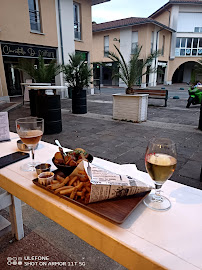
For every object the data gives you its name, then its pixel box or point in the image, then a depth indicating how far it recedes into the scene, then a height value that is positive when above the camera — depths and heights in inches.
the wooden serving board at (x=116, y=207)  29.0 -18.3
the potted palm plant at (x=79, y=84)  281.1 -0.2
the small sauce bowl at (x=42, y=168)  40.0 -16.5
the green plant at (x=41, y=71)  273.7 +17.6
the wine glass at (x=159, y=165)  30.7 -12.0
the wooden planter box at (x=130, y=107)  228.4 -26.6
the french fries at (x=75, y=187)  32.7 -17.0
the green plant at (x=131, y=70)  253.6 +16.7
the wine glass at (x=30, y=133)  42.2 -10.2
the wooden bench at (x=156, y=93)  346.0 -16.3
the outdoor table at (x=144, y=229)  24.4 -19.9
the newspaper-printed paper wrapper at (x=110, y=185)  30.2 -15.4
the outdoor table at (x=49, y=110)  178.9 -23.0
